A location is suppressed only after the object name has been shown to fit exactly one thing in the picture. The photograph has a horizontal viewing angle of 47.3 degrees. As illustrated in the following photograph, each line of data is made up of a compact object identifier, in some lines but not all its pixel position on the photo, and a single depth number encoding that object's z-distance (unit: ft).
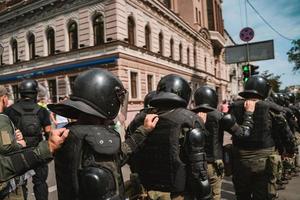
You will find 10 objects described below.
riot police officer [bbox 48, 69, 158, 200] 5.79
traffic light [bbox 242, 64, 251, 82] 39.47
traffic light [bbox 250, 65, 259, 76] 41.14
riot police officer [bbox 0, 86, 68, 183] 6.07
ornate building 58.08
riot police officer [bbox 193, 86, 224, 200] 13.16
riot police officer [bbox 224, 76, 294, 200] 13.24
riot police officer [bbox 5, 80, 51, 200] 15.16
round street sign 38.82
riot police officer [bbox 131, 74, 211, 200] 8.79
